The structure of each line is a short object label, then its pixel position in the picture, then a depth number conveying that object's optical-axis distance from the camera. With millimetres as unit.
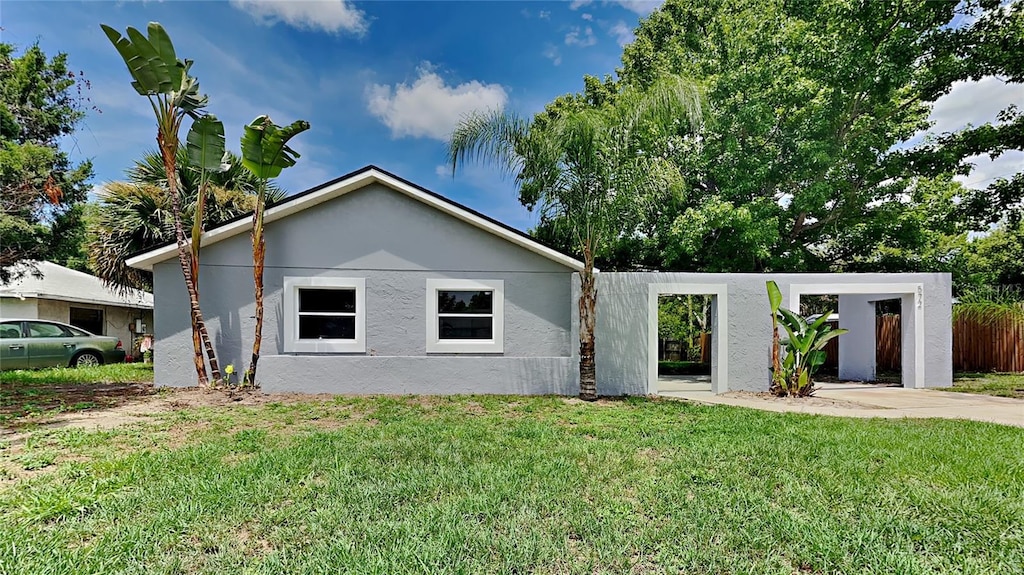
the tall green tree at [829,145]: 12211
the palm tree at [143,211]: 11047
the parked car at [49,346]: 12266
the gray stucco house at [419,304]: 9703
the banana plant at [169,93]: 8188
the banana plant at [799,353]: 9594
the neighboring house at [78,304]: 14688
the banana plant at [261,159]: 8844
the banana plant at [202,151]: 8945
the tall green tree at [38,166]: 9203
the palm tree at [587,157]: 9281
